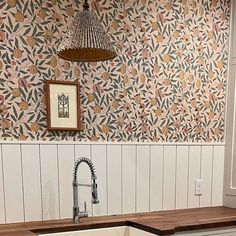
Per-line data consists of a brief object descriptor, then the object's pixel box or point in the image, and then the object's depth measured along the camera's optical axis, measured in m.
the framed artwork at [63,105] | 1.91
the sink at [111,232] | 1.78
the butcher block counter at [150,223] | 1.70
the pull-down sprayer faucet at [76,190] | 1.82
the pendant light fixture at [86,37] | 1.34
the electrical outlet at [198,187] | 2.35
